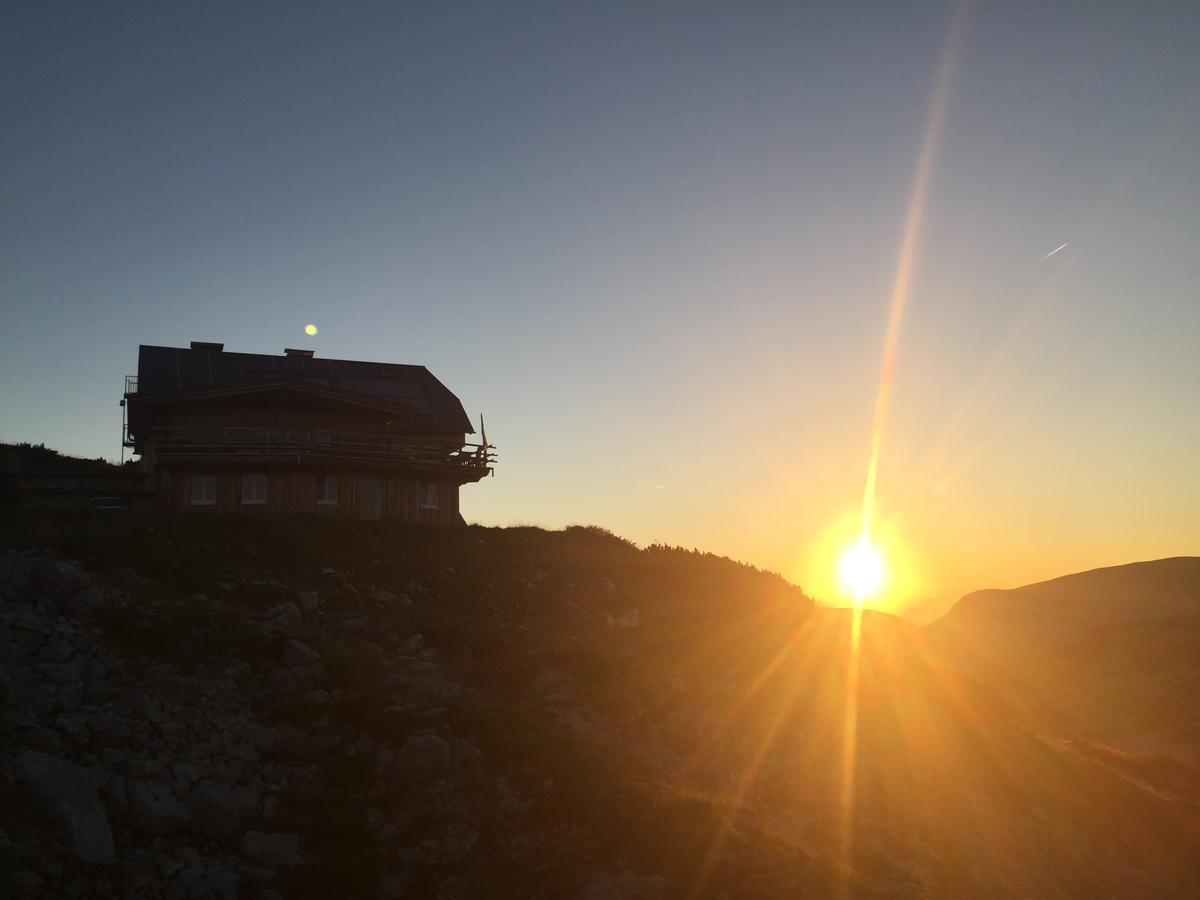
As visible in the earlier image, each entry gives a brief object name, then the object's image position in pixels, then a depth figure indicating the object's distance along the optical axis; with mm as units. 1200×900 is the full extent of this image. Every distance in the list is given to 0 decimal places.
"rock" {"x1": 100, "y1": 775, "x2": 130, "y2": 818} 18466
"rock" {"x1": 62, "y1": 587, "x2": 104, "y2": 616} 25094
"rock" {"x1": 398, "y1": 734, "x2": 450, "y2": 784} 22109
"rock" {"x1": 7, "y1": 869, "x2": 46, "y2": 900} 16016
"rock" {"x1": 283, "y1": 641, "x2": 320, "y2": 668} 25484
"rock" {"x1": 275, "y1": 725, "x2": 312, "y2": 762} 22312
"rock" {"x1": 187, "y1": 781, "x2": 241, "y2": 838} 19172
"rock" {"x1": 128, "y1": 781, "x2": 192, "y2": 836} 18484
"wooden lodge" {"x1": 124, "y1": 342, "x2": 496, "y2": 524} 45344
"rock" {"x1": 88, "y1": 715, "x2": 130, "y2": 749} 20062
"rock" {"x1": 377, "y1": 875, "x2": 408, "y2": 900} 18953
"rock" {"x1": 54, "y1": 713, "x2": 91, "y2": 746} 19656
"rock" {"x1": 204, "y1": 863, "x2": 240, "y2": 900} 17797
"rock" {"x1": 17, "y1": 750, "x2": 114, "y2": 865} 17312
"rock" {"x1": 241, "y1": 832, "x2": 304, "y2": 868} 18938
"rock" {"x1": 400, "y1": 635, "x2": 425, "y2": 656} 29516
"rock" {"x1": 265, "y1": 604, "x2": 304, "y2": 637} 27819
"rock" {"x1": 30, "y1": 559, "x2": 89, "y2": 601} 25578
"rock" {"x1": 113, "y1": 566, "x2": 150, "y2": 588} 28948
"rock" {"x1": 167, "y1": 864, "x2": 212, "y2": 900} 17438
